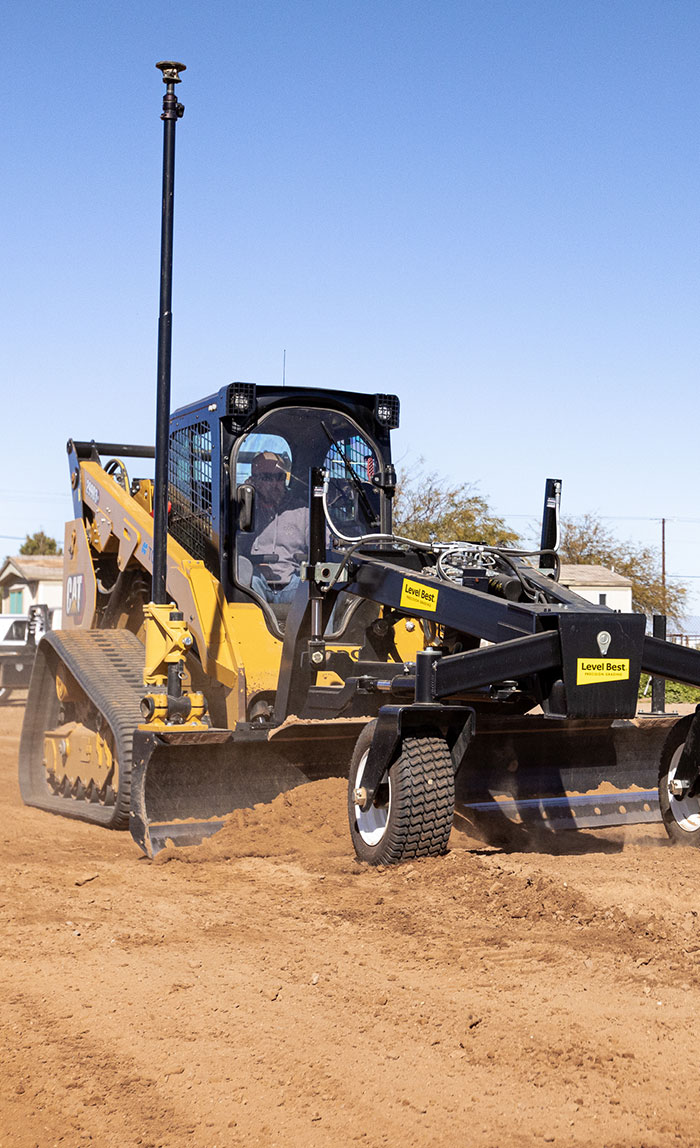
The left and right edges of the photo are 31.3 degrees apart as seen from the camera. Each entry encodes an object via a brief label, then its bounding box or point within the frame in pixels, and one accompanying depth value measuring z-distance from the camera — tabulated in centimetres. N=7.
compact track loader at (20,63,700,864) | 664
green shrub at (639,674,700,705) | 2716
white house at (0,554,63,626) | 5050
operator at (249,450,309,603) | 929
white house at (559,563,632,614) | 4708
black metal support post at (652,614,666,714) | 890
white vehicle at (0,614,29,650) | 2981
